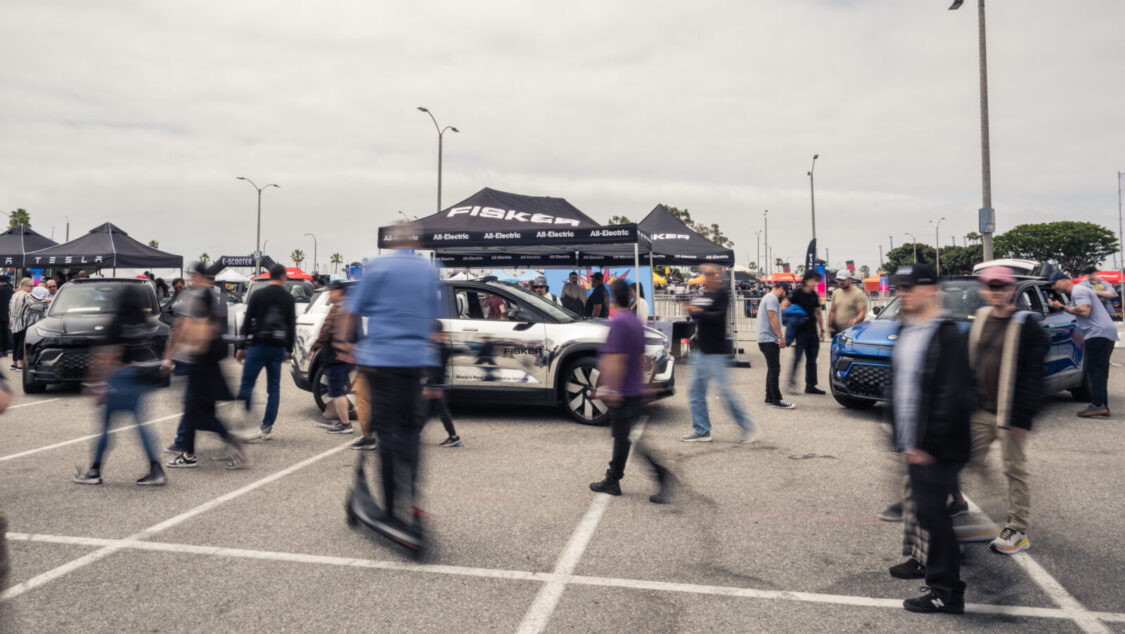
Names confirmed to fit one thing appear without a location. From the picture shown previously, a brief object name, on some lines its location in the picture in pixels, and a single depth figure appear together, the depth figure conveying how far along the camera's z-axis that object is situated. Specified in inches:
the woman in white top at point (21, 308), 515.2
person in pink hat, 152.6
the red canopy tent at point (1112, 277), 1592.9
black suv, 411.5
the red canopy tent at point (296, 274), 1658.5
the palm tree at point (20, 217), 3250.5
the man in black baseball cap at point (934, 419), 130.7
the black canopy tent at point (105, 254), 752.3
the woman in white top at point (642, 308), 514.5
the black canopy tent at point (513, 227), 493.3
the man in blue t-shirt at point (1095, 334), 335.3
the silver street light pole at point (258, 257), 1873.4
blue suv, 334.6
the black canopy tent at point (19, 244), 836.6
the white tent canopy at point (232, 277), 1472.2
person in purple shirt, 201.8
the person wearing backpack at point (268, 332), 283.4
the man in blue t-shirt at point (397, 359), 164.4
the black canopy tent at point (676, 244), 691.4
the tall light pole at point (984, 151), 649.6
